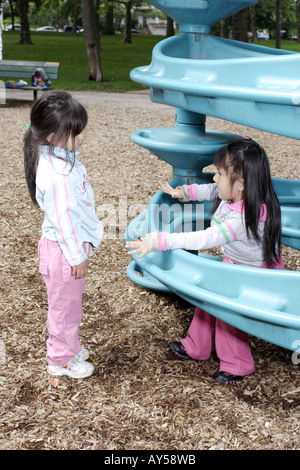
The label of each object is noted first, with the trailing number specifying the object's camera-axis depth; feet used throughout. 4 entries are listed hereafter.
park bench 38.71
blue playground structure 6.98
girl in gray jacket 7.73
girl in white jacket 7.48
